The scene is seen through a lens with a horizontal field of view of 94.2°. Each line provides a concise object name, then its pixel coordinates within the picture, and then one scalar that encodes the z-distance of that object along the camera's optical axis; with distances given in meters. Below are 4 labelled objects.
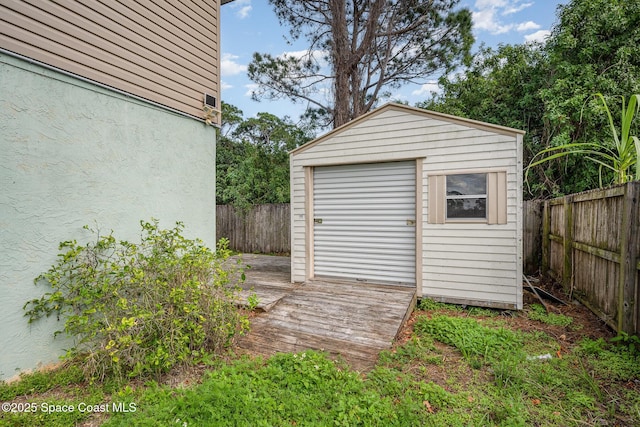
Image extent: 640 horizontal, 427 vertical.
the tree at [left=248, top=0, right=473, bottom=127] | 9.03
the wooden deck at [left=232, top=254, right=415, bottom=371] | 3.35
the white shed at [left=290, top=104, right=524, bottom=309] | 4.38
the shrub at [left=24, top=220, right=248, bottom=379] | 2.68
